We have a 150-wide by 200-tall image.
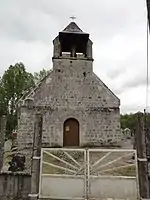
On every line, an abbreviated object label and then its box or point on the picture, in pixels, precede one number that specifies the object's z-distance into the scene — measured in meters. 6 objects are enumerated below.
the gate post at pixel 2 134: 7.07
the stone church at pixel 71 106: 17.44
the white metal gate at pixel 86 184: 6.36
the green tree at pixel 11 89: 31.98
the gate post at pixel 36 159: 6.16
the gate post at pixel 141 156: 6.09
